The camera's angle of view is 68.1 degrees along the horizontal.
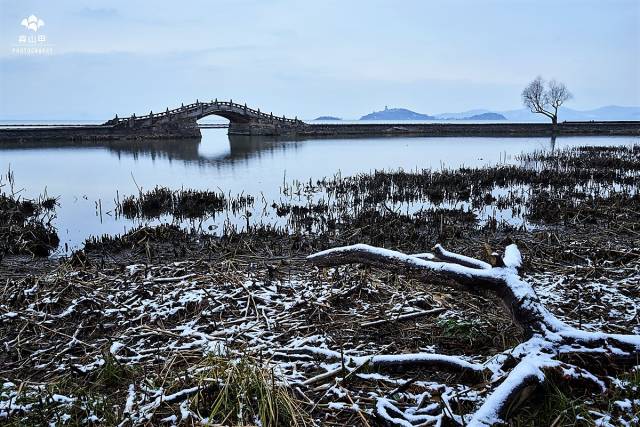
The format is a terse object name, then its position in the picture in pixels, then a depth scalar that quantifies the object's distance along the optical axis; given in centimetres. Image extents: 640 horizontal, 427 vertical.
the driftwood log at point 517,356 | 290
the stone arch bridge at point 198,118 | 4891
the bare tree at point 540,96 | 6538
